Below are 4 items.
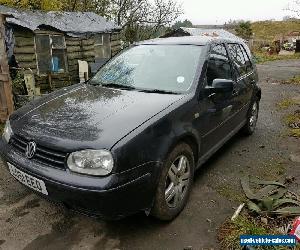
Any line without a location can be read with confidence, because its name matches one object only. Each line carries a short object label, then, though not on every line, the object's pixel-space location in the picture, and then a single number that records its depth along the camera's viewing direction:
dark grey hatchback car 2.80
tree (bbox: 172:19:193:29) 60.98
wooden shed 11.84
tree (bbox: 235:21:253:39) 37.99
